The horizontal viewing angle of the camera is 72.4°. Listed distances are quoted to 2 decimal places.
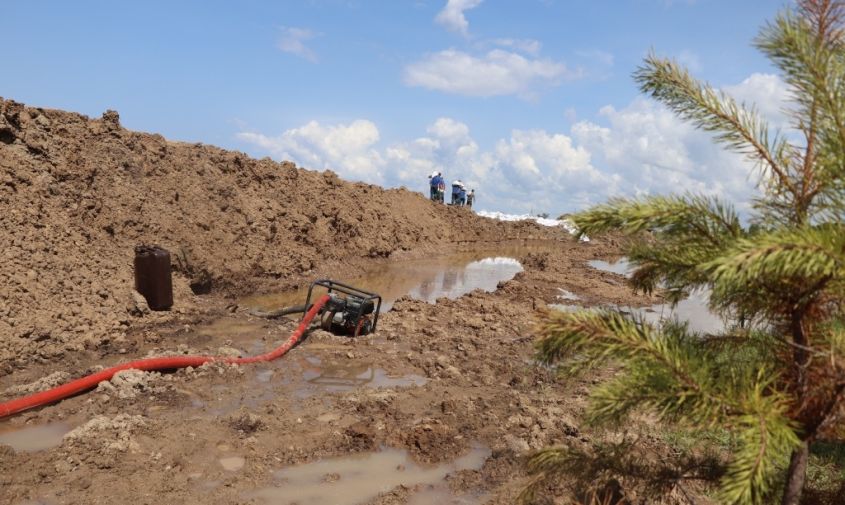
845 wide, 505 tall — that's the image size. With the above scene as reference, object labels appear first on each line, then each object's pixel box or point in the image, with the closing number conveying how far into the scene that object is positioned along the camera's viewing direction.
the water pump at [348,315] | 9.91
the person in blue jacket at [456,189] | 32.66
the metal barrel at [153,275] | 10.09
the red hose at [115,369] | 6.32
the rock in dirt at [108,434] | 5.67
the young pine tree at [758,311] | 2.61
